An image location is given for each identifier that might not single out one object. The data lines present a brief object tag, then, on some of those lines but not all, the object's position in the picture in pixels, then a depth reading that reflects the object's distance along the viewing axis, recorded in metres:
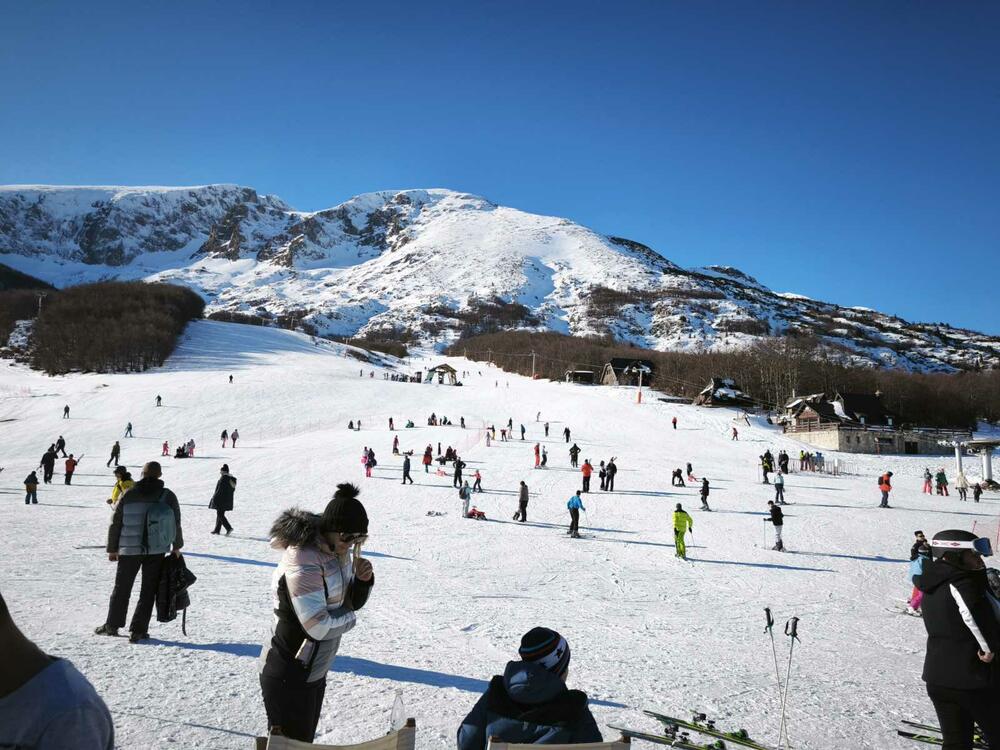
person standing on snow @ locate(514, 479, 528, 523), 18.17
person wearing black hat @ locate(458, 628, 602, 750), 2.80
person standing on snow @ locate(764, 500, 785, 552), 15.26
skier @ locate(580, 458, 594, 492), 22.64
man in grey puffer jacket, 5.89
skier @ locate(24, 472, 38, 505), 17.33
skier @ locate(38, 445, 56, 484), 21.55
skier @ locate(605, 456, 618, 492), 24.39
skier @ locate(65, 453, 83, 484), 22.12
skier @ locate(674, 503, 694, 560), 14.57
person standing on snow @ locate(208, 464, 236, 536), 14.03
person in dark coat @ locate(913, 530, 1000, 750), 3.86
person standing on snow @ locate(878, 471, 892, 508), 22.56
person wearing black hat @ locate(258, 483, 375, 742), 3.26
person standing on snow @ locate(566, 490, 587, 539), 16.27
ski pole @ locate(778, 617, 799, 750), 5.18
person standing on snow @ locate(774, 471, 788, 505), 22.08
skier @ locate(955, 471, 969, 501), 26.95
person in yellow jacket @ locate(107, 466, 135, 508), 9.90
